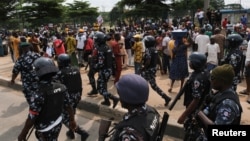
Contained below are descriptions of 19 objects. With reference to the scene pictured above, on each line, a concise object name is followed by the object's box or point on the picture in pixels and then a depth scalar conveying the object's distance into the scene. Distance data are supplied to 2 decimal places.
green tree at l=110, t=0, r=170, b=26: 27.41
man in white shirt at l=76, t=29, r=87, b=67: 12.65
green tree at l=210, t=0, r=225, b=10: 61.13
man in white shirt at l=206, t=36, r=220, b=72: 8.36
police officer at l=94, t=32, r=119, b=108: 6.71
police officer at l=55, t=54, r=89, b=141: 5.23
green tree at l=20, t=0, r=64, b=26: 30.83
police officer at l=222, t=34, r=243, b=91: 5.74
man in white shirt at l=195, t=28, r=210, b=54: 9.80
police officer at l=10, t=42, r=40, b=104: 6.02
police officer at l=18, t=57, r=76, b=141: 3.58
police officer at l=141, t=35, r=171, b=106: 7.13
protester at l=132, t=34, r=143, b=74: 9.51
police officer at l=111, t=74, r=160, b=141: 2.20
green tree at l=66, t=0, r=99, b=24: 35.03
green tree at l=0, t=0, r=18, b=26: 32.09
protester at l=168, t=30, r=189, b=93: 7.95
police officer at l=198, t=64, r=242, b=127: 2.71
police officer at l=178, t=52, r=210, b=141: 3.89
